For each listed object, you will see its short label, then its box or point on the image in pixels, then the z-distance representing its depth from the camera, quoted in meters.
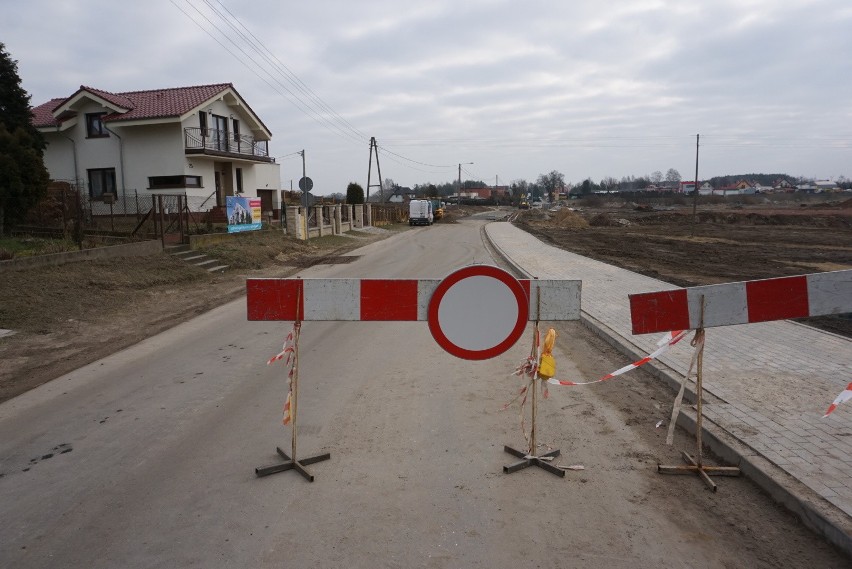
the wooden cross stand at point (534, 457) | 4.39
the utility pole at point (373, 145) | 58.85
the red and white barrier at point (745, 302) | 4.39
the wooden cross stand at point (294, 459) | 4.37
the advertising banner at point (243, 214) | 22.56
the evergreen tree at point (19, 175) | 15.30
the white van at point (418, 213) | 56.09
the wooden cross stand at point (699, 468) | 4.34
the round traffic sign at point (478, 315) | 4.39
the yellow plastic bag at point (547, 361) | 4.62
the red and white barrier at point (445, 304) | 4.38
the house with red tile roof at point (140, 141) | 28.83
